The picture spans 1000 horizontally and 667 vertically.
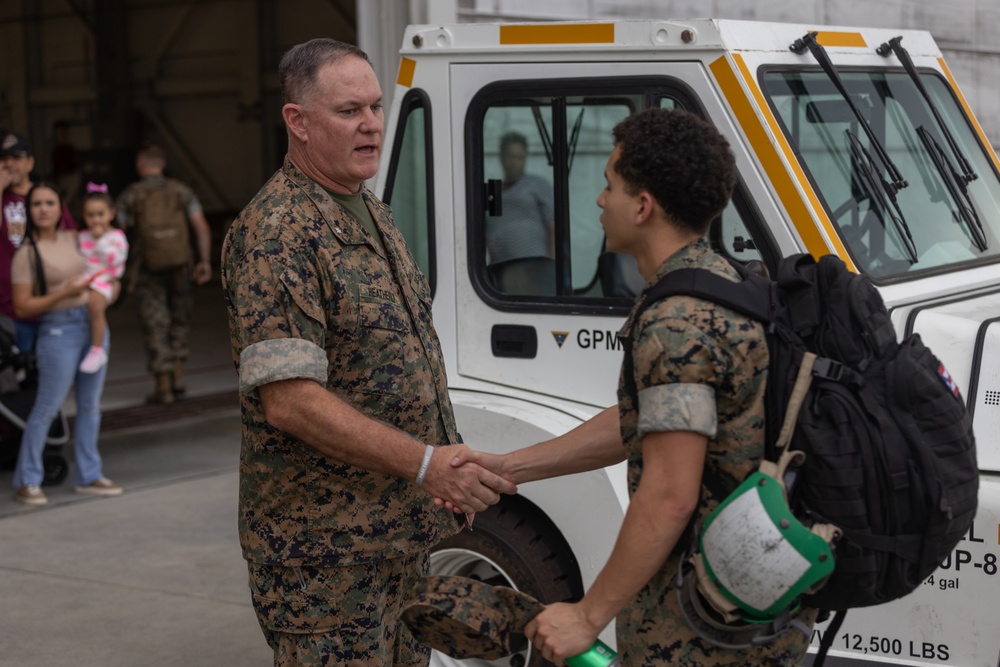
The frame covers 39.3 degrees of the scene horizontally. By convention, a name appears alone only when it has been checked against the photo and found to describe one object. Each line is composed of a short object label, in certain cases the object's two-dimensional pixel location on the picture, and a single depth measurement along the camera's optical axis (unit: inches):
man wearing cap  301.9
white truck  149.6
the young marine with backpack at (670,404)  94.5
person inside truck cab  164.4
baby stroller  301.1
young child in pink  297.0
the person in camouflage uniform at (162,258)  417.1
